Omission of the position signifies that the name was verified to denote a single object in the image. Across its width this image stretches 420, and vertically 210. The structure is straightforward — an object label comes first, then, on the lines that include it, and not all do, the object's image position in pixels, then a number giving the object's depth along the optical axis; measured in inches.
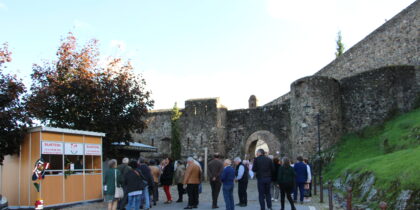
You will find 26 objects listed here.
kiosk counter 506.0
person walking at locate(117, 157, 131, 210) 447.4
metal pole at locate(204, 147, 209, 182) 1009.5
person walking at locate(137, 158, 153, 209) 482.6
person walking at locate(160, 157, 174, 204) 555.5
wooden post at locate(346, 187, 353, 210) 347.3
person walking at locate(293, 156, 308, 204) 547.2
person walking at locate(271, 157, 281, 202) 525.3
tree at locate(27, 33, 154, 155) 683.4
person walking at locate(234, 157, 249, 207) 500.7
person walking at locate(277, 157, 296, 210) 448.1
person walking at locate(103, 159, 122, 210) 456.8
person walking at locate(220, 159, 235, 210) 440.8
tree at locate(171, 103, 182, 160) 1106.1
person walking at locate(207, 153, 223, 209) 483.8
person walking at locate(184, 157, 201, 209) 493.7
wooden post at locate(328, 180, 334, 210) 413.6
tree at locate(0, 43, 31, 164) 507.2
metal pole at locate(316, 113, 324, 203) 766.7
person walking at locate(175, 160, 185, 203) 558.3
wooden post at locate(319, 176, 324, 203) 533.6
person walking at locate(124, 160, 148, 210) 438.0
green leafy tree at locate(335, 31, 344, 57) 1873.8
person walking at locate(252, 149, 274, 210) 445.7
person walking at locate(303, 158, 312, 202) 554.9
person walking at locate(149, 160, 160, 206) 543.2
